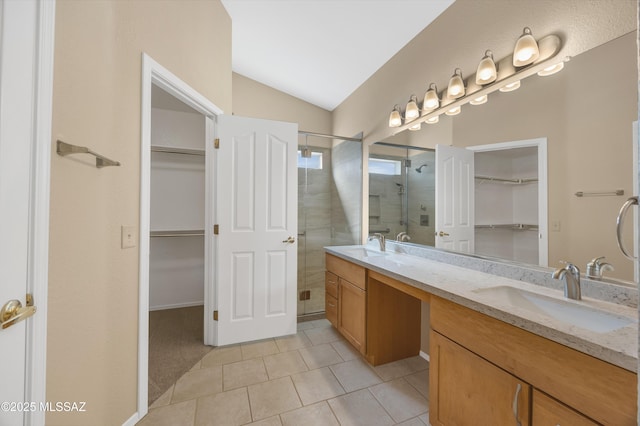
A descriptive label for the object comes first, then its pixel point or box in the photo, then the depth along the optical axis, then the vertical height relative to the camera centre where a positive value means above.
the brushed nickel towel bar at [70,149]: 0.98 +0.26
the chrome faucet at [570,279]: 1.11 -0.29
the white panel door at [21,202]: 0.76 +0.03
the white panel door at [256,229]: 2.23 -0.14
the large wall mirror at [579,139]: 1.06 +0.37
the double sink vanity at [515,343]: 0.72 -0.46
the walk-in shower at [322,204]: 3.09 +0.14
